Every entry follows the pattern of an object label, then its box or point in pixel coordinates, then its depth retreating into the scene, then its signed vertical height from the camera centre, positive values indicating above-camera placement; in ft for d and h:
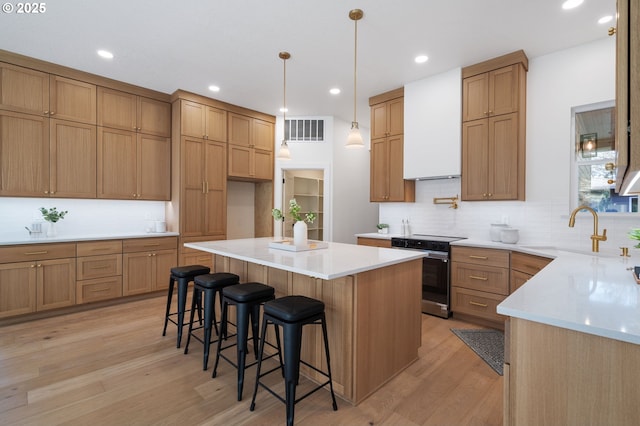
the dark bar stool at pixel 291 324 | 5.76 -2.26
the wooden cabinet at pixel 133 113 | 13.51 +4.58
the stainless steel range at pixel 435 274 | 11.58 -2.42
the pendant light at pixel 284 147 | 11.33 +2.40
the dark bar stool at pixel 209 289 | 8.04 -2.20
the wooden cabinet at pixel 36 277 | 10.75 -2.51
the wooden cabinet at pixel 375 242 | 13.50 -1.39
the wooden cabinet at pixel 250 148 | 16.96 +3.67
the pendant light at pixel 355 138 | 9.64 +2.33
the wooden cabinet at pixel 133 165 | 13.56 +2.11
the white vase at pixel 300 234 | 8.90 -0.67
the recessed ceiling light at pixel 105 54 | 11.24 +5.84
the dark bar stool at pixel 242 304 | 6.82 -2.23
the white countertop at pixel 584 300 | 3.16 -1.13
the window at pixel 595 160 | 10.16 +1.81
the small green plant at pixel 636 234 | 5.26 -0.37
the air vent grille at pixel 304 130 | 18.44 +4.94
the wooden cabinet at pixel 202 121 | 14.97 +4.57
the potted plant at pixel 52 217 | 12.26 -0.29
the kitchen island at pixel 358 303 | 6.52 -2.16
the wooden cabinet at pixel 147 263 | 13.30 -2.40
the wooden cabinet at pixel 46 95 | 11.31 +4.55
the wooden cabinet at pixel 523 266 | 9.20 -1.70
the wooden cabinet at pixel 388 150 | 14.26 +2.95
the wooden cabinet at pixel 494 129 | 11.09 +3.16
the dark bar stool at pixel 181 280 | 9.27 -2.19
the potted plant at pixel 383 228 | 15.16 -0.83
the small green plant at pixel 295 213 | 8.68 -0.06
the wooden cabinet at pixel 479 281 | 10.41 -2.47
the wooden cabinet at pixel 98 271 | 12.23 -2.51
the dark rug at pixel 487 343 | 8.39 -4.09
